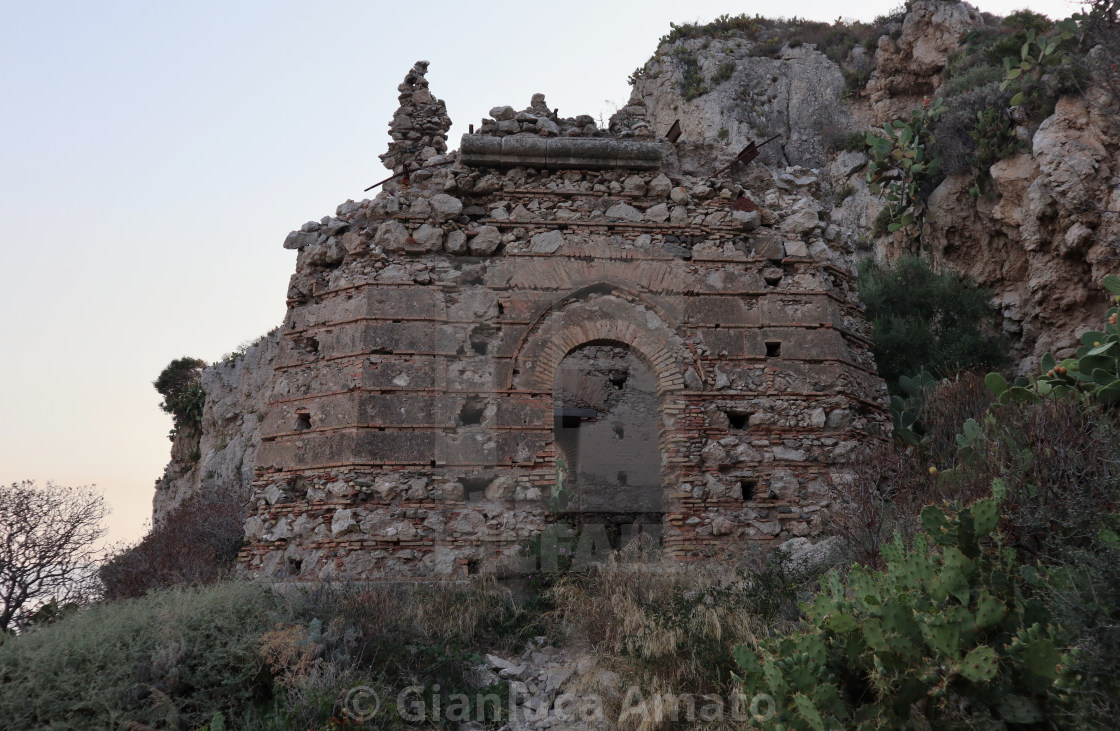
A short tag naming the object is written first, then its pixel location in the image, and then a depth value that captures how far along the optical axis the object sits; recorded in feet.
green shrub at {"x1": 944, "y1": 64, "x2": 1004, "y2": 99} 61.23
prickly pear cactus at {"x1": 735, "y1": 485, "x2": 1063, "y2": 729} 14.43
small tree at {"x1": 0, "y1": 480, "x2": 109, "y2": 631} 34.01
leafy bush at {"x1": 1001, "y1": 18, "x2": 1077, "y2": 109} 48.75
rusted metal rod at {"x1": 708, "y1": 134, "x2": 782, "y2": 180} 34.19
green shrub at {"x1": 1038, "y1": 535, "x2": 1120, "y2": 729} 13.58
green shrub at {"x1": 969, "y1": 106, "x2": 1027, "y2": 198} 52.13
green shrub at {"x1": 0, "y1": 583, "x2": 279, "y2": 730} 19.02
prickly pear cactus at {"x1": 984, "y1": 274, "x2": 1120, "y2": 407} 25.14
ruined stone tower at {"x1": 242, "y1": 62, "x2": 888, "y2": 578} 29.86
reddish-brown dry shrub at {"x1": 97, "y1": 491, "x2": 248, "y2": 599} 33.35
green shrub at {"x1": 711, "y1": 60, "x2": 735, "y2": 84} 89.20
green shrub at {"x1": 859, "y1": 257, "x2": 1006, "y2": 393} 48.34
